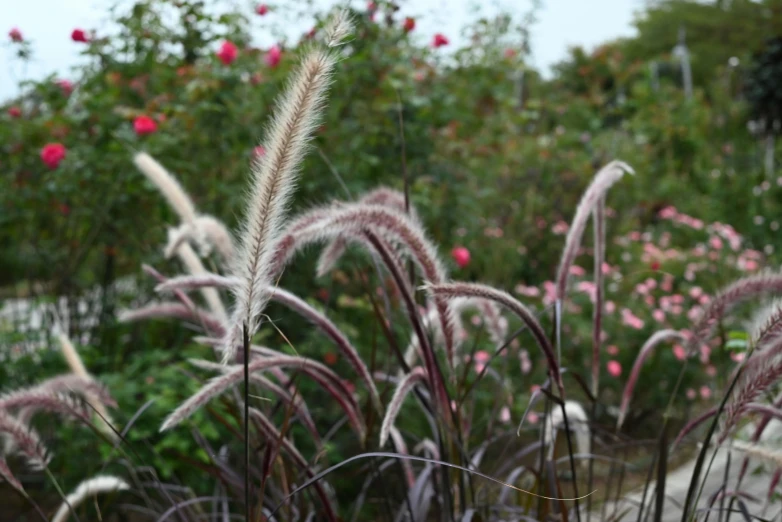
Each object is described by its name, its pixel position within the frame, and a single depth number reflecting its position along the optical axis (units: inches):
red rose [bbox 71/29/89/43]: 143.6
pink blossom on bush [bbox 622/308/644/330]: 157.9
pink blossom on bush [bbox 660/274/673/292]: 181.5
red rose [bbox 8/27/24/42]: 158.6
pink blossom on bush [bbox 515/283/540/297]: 166.2
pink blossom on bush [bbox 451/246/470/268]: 136.6
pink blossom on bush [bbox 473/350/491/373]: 129.2
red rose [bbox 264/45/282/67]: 142.9
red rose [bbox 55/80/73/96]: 156.5
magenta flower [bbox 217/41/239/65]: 137.5
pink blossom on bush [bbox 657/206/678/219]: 264.1
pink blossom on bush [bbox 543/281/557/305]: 149.6
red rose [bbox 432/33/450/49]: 158.1
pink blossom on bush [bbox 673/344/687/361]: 153.1
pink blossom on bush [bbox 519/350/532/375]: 129.6
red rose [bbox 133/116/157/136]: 125.5
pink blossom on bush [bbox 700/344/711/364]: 148.1
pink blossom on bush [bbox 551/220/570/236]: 208.5
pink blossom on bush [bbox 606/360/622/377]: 141.7
